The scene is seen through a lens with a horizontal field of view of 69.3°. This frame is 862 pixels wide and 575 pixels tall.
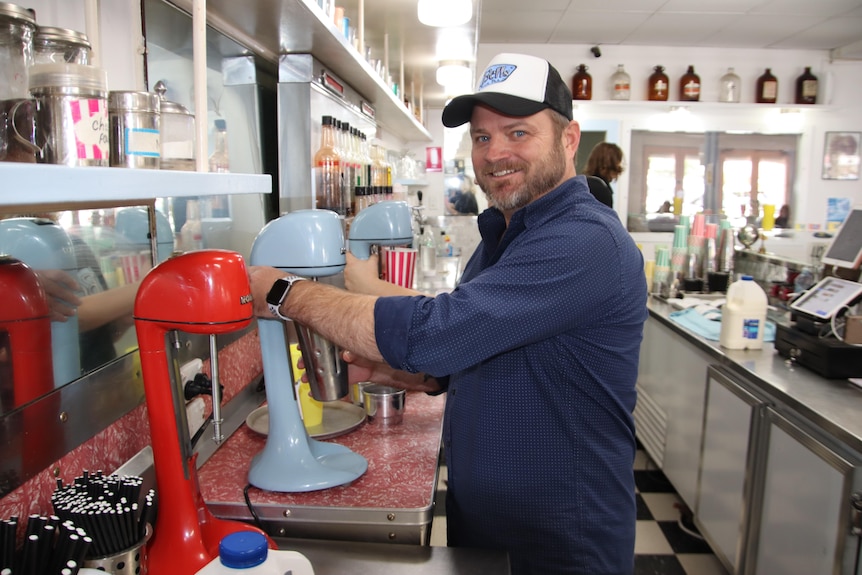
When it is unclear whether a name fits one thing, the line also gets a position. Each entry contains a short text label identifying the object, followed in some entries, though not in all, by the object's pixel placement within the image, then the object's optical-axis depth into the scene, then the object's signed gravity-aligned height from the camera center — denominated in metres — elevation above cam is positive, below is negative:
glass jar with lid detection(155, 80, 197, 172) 0.87 +0.09
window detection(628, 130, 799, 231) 6.25 +0.32
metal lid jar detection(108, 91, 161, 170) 0.75 +0.08
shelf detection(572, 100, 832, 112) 6.05 +0.96
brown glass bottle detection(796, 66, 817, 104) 6.12 +1.15
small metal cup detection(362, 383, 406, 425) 1.62 -0.54
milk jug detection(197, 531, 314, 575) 0.81 -0.47
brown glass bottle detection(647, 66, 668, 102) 6.10 +1.15
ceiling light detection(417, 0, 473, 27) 2.13 +0.65
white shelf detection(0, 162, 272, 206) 0.47 +0.01
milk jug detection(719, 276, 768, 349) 2.66 -0.47
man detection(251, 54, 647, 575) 1.15 -0.27
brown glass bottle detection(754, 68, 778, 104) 6.11 +1.14
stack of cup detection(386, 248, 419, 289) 2.04 -0.21
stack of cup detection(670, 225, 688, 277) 4.03 -0.30
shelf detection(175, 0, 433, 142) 1.48 +0.46
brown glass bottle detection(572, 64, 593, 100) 6.11 +1.15
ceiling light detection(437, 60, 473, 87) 3.49 +0.71
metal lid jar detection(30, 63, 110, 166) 0.63 +0.08
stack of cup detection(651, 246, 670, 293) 4.05 -0.43
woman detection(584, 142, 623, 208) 4.56 +0.29
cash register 2.25 -0.44
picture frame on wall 6.29 +0.50
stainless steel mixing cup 1.30 -0.35
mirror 0.98 -0.15
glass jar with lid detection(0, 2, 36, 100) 0.63 +0.15
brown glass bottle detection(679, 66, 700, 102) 6.08 +1.14
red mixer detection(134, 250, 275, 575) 0.95 -0.25
